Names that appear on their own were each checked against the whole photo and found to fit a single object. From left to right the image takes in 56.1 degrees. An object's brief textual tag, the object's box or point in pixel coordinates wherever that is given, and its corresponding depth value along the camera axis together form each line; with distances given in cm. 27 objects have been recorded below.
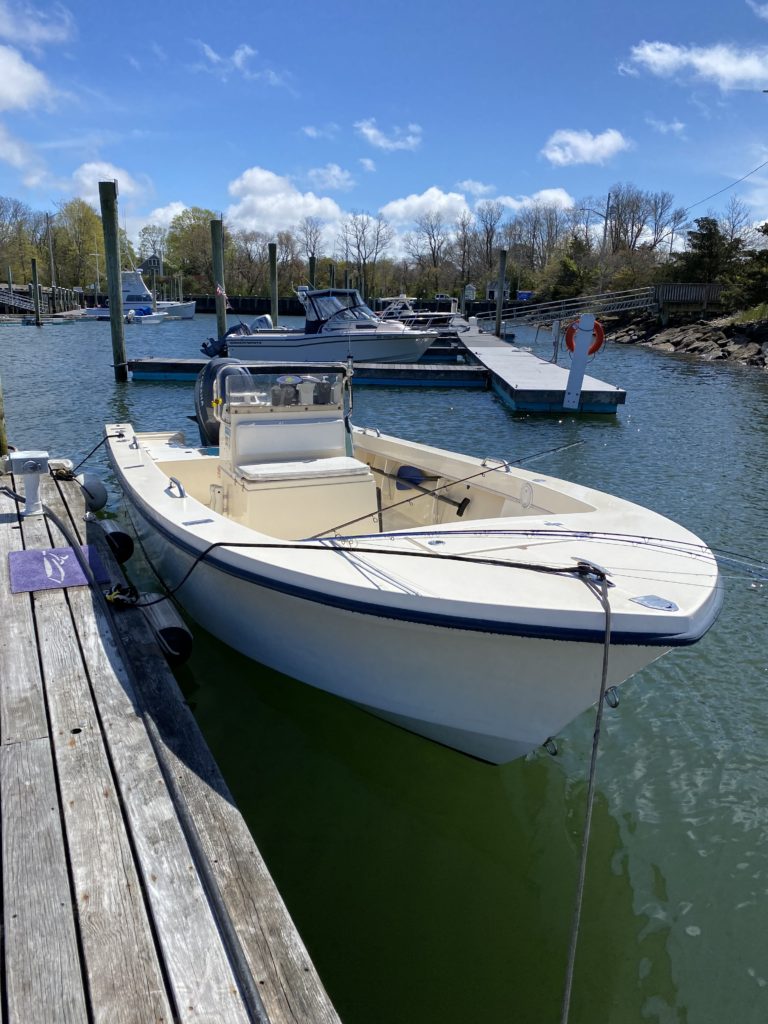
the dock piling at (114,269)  1897
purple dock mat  491
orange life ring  1573
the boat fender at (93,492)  772
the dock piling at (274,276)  3047
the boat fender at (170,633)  445
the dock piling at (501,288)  3266
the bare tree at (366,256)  8194
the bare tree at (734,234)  4460
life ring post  1582
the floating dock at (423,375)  2195
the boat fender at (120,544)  606
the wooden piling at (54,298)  5793
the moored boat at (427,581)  329
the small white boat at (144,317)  5134
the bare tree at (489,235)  8456
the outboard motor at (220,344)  2014
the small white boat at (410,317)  3131
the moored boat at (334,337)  2345
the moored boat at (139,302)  5734
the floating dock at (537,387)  1678
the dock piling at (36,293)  4506
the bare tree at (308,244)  8504
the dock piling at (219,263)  2339
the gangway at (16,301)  5506
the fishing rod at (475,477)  538
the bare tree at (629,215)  8231
